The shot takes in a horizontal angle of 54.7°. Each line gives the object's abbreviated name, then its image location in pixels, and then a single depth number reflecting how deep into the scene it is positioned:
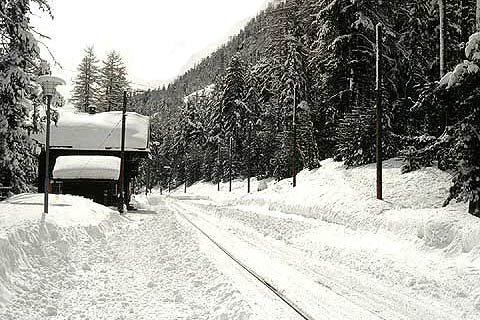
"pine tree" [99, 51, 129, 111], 67.44
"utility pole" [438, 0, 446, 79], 20.08
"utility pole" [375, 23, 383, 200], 19.41
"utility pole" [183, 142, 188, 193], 90.52
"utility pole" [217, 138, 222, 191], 71.38
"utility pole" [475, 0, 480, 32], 16.21
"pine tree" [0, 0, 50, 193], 16.17
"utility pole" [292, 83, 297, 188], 32.44
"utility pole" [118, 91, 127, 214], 30.39
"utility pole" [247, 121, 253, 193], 65.00
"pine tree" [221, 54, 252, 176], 65.12
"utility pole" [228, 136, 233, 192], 61.27
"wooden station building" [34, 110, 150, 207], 33.69
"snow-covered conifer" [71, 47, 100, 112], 68.06
